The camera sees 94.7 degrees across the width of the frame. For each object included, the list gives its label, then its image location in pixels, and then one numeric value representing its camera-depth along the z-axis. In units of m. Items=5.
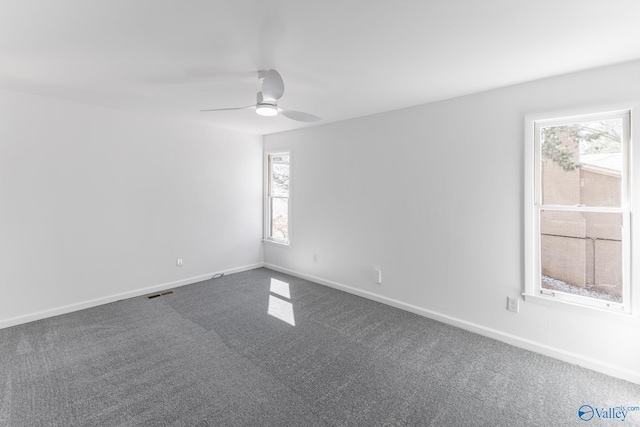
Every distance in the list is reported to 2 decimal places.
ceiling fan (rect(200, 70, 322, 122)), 2.22
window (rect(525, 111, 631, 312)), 2.35
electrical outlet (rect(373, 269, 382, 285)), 3.82
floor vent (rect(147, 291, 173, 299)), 3.90
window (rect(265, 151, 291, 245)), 5.19
